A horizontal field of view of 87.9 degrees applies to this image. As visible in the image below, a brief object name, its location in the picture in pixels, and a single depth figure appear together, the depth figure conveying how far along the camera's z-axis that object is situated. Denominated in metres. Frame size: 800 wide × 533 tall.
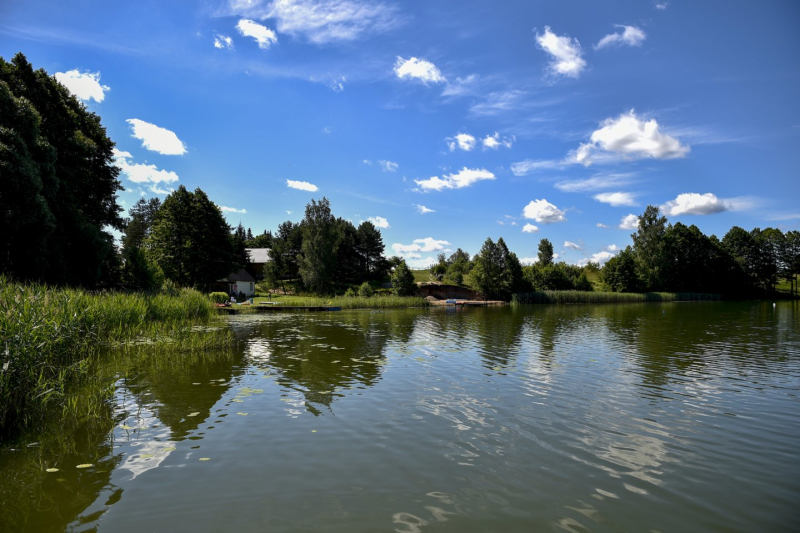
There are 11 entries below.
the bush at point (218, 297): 46.09
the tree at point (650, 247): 84.12
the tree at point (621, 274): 84.81
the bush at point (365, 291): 61.97
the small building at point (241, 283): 67.88
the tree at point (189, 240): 50.66
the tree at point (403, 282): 65.81
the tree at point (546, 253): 103.06
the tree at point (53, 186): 21.19
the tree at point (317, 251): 66.75
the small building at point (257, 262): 85.99
